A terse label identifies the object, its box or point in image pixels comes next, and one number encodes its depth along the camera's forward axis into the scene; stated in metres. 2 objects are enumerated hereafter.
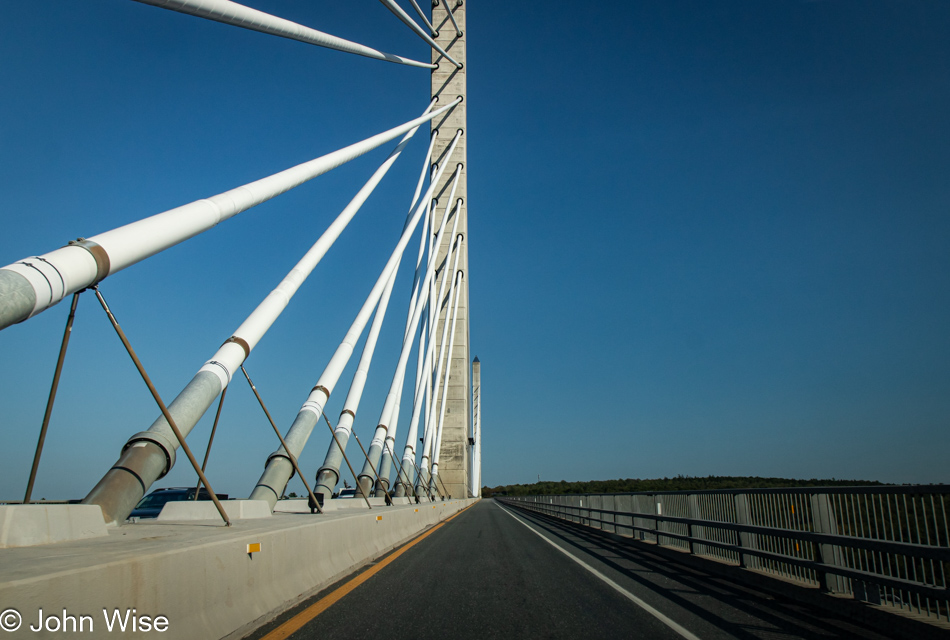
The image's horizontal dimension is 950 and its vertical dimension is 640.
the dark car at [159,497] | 13.11
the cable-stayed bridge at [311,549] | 3.97
